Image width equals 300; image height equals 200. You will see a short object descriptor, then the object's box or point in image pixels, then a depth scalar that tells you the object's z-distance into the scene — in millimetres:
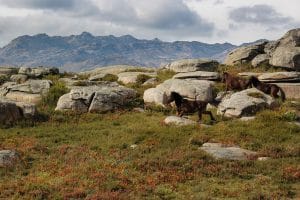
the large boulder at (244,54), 61906
